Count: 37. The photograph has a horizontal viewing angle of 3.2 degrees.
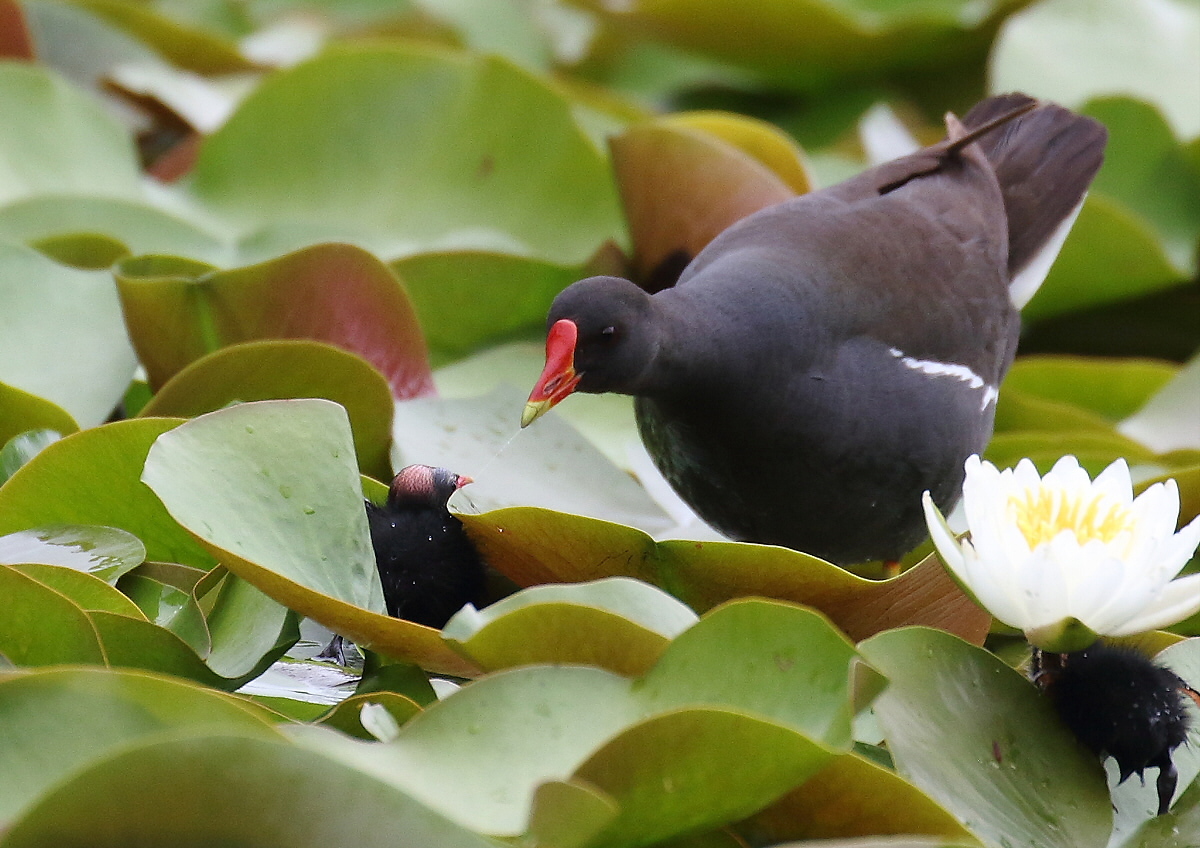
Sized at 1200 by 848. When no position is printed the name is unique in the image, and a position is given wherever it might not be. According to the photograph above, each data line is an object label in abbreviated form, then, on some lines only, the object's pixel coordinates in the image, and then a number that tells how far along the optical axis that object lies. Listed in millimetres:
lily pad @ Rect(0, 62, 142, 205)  8378
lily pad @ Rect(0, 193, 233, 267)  8289
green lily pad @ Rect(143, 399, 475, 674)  7997
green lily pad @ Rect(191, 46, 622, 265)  8416
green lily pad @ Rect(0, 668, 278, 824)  7902
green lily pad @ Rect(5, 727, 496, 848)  7870
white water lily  7987
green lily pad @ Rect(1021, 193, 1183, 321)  8434
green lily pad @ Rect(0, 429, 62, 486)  8085
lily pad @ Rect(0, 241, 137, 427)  8172
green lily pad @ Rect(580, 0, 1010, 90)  8617
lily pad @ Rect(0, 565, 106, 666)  7978
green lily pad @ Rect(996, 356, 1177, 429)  8384
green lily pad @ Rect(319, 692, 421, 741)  7969
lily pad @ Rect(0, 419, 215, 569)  8062
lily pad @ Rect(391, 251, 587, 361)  8287
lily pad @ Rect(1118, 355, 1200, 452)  8312
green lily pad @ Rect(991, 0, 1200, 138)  8557
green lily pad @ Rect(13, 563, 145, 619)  8016
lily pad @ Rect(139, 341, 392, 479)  8124
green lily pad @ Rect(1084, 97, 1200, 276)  8512
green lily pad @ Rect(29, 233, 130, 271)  8260
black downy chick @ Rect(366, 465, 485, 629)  8061
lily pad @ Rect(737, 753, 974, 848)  7945
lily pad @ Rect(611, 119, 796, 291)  8334
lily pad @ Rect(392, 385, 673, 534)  8160
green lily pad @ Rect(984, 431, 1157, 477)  8227
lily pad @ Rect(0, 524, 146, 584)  8043
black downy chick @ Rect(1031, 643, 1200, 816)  7997
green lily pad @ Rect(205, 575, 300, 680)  8014
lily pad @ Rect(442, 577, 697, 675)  7956
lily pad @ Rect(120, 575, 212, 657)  8023
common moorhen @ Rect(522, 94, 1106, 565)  8130
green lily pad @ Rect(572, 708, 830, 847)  7911
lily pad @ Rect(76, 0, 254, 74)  8634
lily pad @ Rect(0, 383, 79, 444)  8116
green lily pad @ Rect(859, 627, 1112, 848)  7977
